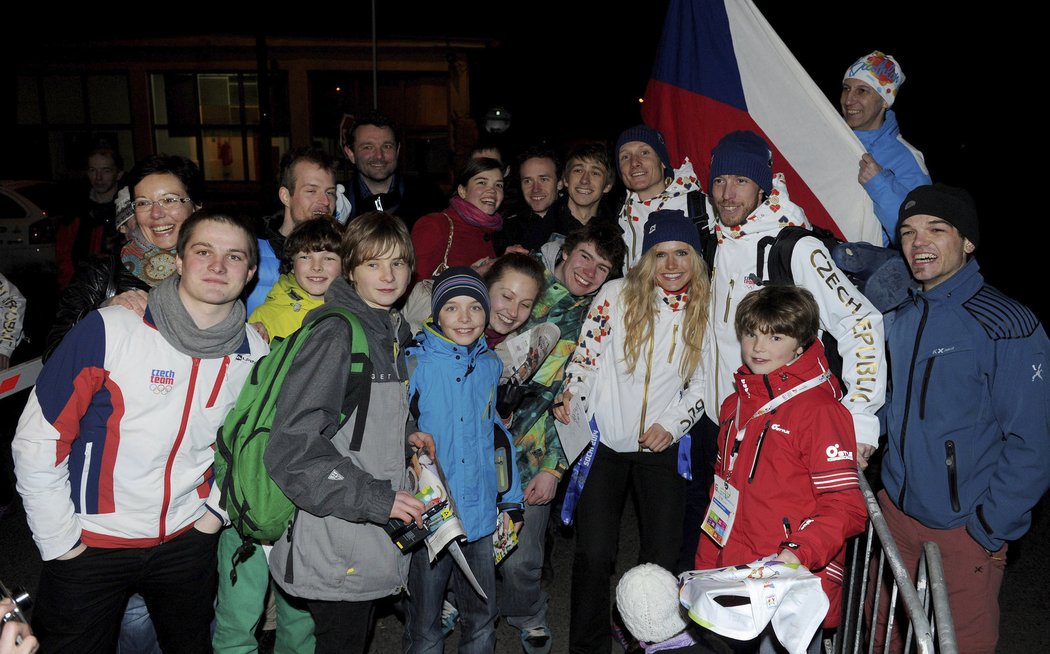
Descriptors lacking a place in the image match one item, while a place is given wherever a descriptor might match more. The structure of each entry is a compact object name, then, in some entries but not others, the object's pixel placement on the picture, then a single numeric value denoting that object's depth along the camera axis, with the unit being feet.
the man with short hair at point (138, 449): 9.07
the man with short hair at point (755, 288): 11.32
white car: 41.39
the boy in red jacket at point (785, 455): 9.57
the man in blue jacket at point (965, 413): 10.57
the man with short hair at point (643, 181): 15.65
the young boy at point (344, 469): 9.11
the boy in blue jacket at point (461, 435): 11.30
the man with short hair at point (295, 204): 14.20
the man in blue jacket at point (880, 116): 14.96
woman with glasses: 11.93
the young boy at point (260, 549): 11.22
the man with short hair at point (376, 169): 19.17
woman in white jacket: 12.94
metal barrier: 6.96
